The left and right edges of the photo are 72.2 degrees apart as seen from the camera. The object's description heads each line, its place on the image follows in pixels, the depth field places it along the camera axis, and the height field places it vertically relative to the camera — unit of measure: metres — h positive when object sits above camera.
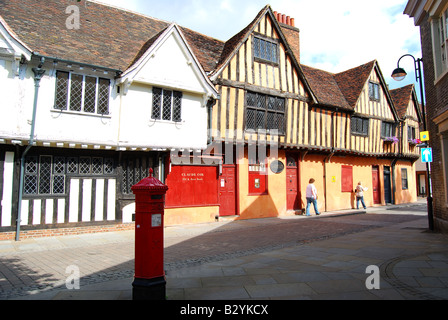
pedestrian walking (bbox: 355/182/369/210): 17.66 -0.44
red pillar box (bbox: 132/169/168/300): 3.94 -0.71
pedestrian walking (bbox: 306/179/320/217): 15.02 -0.46
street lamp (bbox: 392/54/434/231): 10.14 +3.81
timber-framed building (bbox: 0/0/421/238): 9.47 +2.56
